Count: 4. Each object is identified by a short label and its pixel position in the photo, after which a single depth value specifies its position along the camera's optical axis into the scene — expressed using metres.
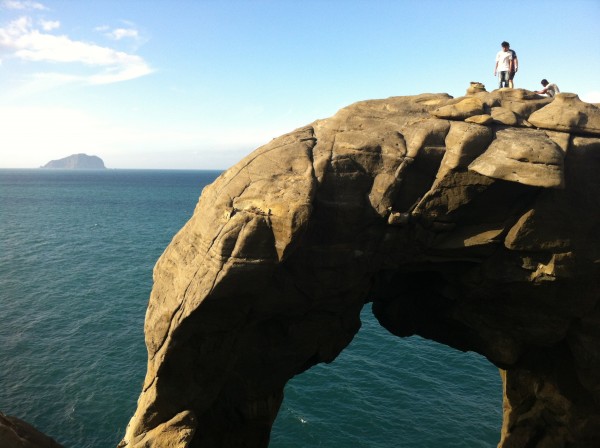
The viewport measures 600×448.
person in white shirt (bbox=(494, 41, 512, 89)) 16.97
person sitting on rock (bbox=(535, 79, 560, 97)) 16.20
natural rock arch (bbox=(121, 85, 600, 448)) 12.17
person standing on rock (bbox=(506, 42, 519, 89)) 16.97
